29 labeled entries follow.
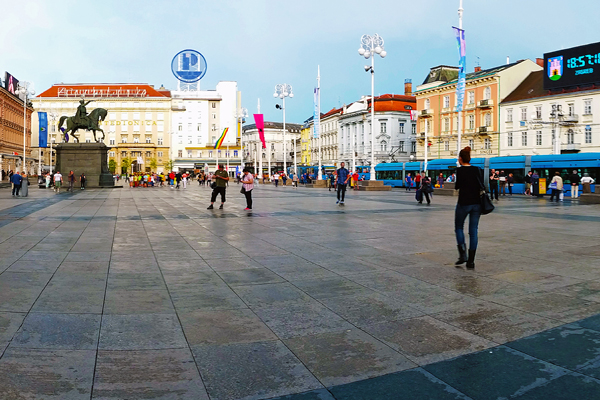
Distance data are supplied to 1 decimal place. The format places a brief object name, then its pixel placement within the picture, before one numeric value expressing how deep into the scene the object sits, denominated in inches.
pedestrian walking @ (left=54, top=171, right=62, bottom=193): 1384.1
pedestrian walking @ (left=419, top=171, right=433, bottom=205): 852.6
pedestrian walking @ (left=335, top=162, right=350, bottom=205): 806.3
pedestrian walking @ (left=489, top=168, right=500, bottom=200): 1004.1
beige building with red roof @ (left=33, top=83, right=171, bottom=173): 4402.1
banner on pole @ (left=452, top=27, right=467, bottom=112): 1124.5
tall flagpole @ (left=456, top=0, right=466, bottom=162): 1173.3
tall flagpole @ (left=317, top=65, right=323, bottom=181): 1846.7
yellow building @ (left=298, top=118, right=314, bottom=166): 4488.2
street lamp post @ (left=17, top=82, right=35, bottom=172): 2311.8
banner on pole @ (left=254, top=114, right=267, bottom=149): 2102.6
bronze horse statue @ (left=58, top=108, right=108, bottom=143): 1633.9
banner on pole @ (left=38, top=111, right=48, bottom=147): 2423.7
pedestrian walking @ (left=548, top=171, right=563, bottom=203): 956.7
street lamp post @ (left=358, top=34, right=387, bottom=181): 1416.1
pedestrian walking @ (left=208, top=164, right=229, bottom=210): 706.1
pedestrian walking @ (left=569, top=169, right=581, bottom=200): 1068.6
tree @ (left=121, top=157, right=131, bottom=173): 4237.2
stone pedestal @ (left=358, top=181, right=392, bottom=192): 1498.5
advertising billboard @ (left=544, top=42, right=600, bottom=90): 1964.8
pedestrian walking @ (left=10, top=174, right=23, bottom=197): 1098.8
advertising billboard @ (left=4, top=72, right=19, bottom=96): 2928.2
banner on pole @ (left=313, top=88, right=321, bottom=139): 1841.8
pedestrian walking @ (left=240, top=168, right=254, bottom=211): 688.4
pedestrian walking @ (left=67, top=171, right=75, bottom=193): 1393.9
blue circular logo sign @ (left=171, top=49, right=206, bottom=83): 2893.7
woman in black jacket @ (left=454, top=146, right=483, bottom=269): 295.7
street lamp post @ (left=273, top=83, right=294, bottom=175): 2138.3
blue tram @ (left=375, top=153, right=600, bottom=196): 1323.8
